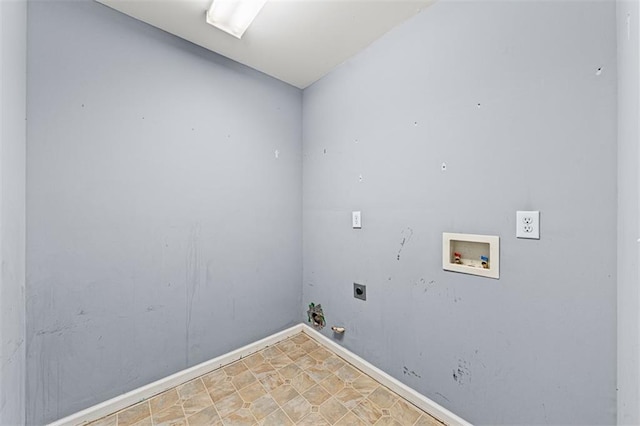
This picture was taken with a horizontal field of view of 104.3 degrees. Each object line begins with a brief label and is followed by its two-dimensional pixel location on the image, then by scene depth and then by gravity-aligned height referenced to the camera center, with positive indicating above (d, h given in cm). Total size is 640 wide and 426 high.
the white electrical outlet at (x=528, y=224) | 101 -5
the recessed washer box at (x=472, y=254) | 113 -20
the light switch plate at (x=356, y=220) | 173 -5
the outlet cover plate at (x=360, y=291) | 172 -55
